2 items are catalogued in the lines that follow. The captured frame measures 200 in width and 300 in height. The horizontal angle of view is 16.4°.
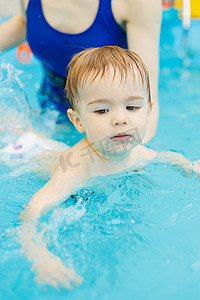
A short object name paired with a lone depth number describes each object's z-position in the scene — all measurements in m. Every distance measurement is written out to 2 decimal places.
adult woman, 1.23
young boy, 1.06
